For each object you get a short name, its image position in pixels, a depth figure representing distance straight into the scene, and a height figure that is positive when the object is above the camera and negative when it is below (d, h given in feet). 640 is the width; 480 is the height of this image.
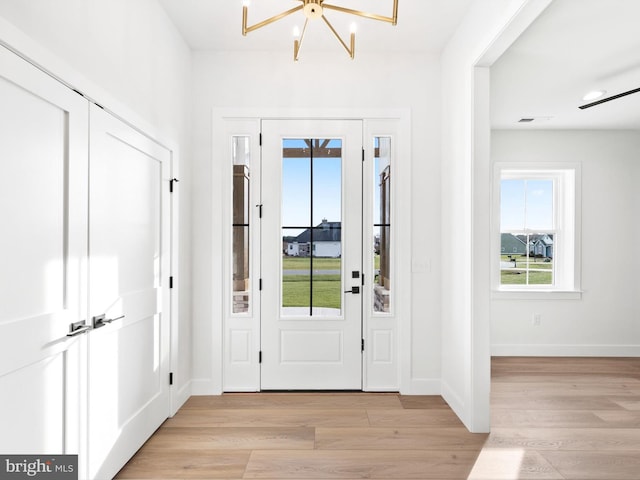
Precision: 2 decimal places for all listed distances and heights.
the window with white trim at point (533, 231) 14.90 +0.44
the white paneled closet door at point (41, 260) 4.35 -0.27
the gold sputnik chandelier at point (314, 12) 5.54 +3.47
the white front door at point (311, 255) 10.44 -0.40
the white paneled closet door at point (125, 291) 6.00 -0.96
